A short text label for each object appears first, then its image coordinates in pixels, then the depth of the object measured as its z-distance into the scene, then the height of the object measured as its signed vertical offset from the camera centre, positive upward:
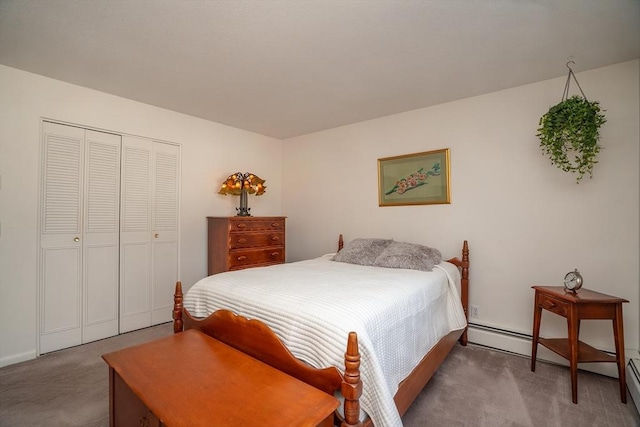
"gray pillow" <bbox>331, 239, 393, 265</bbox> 3.02 -0.36
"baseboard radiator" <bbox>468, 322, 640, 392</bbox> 2.04 -1.14
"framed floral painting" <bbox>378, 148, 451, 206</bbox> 3.20 +0.43
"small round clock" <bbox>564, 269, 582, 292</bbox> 2.14 -0.47
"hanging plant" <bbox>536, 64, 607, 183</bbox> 2.17 +0.62
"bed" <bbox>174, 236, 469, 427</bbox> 1.31 -0.59
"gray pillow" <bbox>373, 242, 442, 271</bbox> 2.63 -0.37
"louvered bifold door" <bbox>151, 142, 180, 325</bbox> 3.35 -0.13
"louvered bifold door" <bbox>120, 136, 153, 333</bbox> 3.12 -0.18
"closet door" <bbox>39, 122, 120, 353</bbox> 2.66 -0.17
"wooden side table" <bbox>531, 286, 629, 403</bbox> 1.97 -0.69
